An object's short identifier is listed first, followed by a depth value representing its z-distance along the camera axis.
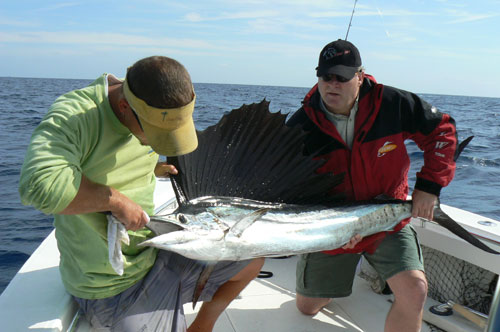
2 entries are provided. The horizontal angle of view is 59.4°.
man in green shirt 1.19
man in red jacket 2.06
